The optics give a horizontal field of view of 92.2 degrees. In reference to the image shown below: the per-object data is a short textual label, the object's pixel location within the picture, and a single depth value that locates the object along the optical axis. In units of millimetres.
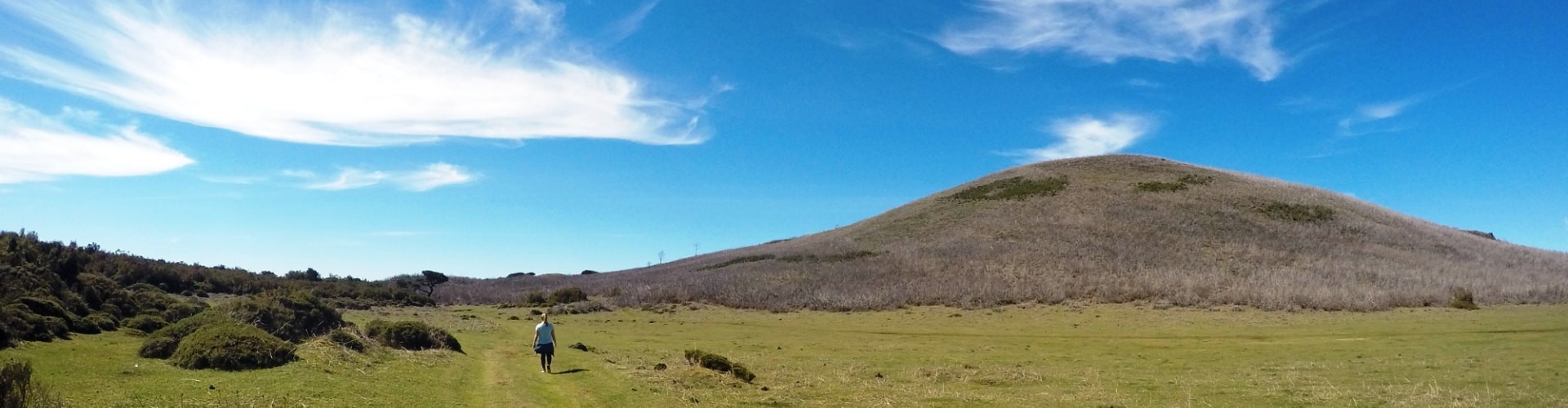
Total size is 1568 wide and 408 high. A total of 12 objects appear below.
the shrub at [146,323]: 23953
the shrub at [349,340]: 20891
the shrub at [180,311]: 27606
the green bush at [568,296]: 62534
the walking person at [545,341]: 21219
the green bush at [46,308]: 20078
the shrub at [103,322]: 22906
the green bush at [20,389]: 9836
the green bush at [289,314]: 25380
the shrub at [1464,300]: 40656
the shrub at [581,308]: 54906
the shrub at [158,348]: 17547
